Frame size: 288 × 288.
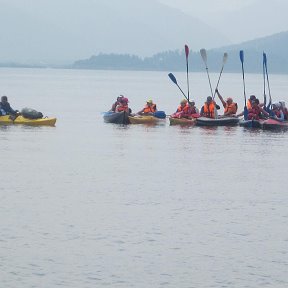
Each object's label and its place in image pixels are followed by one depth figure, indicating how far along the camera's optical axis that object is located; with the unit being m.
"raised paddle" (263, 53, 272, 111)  47.75
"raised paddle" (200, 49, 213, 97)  47.53
